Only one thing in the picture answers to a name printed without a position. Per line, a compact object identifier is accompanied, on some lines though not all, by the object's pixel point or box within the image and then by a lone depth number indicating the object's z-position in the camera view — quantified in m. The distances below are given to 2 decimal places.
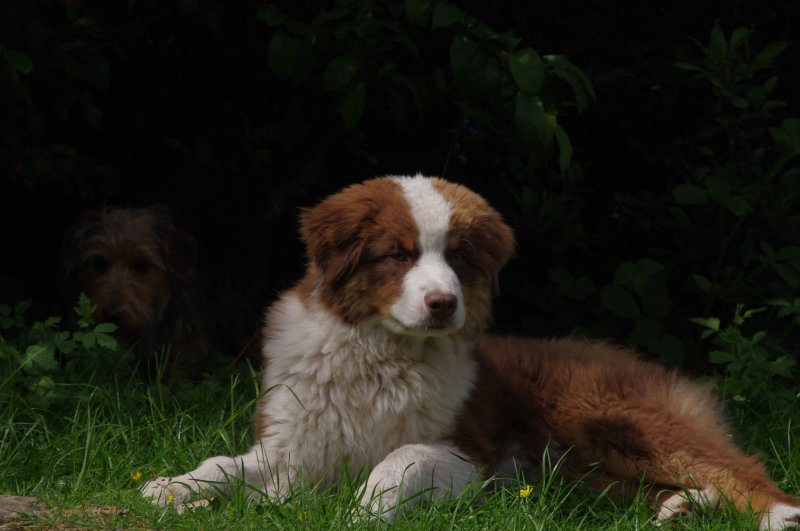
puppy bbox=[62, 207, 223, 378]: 11.64
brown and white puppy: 7.67
